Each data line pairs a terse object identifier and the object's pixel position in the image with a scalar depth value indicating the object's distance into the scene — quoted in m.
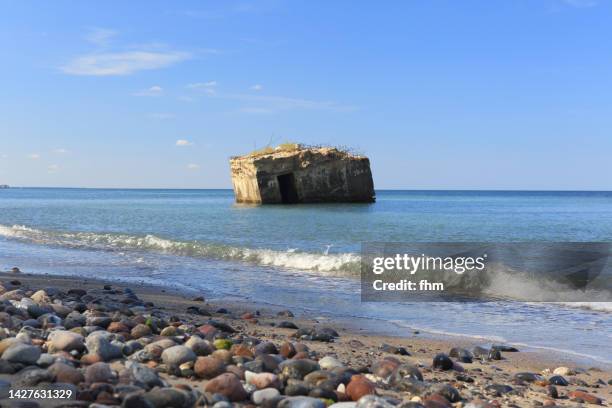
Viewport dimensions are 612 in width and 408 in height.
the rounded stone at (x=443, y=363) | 5.15
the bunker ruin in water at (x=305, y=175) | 46.81
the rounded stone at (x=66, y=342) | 4.44
